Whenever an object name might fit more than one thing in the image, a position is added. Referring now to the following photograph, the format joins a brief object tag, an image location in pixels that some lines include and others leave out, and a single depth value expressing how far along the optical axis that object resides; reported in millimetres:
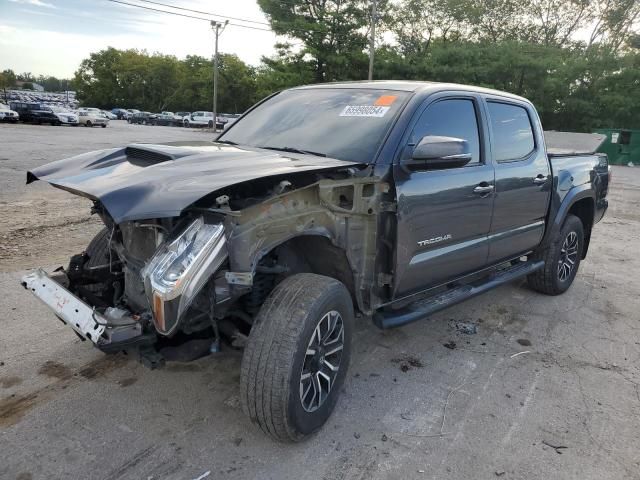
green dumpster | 24219
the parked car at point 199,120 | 51062
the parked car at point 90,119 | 38984
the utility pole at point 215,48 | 38159
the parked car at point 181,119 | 54219
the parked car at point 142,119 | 55494
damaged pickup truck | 2420
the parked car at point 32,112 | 33625
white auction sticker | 3406
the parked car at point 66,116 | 35688
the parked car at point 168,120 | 54781
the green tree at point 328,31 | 31891
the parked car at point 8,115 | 31770
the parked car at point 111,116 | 61547
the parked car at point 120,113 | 66731
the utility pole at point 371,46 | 25891
